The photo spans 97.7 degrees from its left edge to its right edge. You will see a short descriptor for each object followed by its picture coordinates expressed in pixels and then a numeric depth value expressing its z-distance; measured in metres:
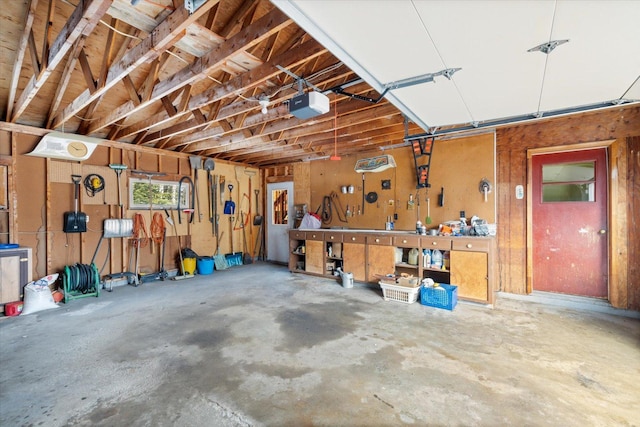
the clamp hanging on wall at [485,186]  4.51
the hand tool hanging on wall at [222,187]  7.08
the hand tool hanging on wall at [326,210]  6.54
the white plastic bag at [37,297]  3.89
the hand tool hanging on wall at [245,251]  7.45
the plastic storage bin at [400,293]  4.17
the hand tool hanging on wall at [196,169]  6.49
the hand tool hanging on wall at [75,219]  4.71
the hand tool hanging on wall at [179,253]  5.90
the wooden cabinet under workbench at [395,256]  4.05
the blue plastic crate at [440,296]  3.89
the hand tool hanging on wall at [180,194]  6.29
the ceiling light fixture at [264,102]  3.28
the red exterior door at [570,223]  3.88
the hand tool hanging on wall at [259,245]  7.98
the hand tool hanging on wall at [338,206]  6.31
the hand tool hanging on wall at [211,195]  6.86
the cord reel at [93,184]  5.03
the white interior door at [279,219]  7.46
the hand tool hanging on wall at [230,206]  7.17
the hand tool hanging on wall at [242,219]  7.51
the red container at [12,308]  3.75
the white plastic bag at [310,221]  6.41
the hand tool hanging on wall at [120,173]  5.33
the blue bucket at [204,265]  6.23
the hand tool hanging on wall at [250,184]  7.76
